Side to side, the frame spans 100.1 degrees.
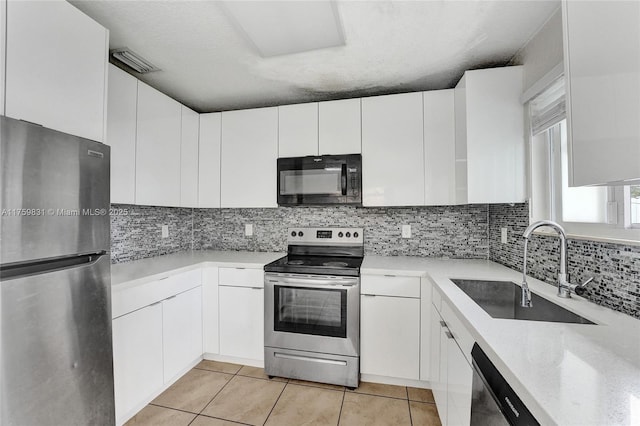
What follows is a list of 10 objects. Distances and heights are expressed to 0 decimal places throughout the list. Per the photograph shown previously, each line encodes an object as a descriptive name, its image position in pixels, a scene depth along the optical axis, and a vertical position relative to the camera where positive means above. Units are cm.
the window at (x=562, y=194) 114 +11
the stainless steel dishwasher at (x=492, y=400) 69 -53
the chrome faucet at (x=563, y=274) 121 -27
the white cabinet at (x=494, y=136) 178 +54
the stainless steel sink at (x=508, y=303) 121 -46
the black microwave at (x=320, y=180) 222 +31
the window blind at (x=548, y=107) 144 +64
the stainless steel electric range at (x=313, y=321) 195 -79
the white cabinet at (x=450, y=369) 114 -77
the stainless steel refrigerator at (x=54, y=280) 93 -25
